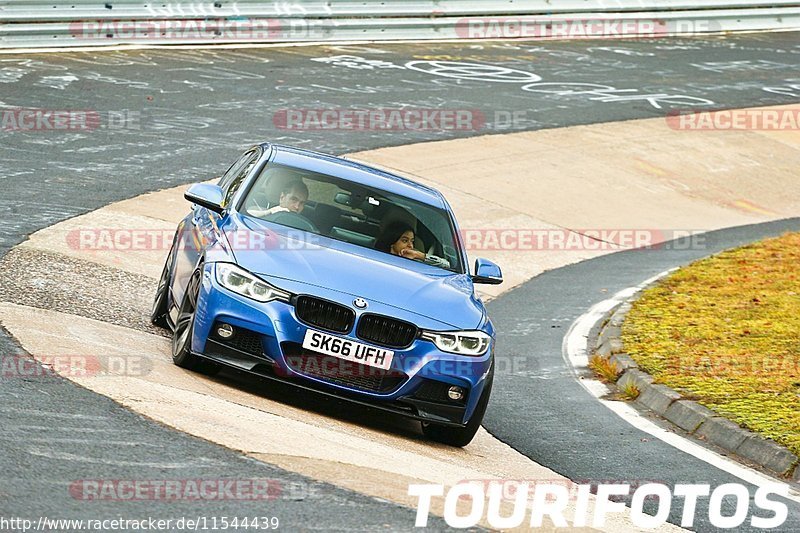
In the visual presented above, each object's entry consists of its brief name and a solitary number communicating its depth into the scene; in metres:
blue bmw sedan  16.19
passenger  18.70
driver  18.95
